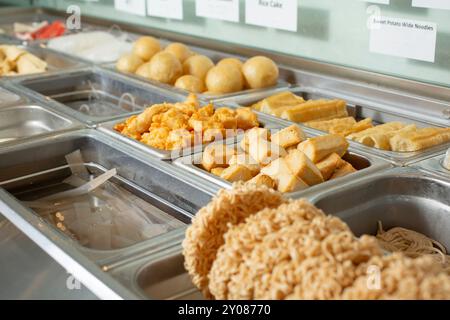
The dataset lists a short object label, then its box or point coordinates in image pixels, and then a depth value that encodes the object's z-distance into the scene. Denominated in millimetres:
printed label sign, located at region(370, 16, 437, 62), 865
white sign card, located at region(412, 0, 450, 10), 842
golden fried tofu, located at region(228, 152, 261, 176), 763
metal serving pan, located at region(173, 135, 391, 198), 725
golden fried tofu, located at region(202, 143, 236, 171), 776
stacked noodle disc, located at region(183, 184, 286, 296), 532
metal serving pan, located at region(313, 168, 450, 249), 731
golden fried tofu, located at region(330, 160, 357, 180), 759
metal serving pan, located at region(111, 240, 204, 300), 623
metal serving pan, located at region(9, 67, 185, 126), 1022
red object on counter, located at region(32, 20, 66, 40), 1299
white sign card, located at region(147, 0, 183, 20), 1195
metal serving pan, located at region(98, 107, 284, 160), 801
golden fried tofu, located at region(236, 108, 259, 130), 863
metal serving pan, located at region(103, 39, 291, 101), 977
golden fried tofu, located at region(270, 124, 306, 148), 787
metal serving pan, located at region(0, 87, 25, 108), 965
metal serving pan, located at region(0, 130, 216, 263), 759
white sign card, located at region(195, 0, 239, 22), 1085
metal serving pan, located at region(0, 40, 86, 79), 1113
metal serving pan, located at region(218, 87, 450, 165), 787
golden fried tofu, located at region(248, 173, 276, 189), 727
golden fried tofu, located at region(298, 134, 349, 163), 765
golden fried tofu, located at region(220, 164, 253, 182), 749
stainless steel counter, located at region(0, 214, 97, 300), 628
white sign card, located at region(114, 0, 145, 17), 1259
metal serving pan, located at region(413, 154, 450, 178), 752
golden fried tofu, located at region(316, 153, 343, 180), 757
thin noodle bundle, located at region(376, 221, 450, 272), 705
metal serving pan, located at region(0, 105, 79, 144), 950
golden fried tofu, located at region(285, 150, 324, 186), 728
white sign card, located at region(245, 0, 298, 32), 1008
